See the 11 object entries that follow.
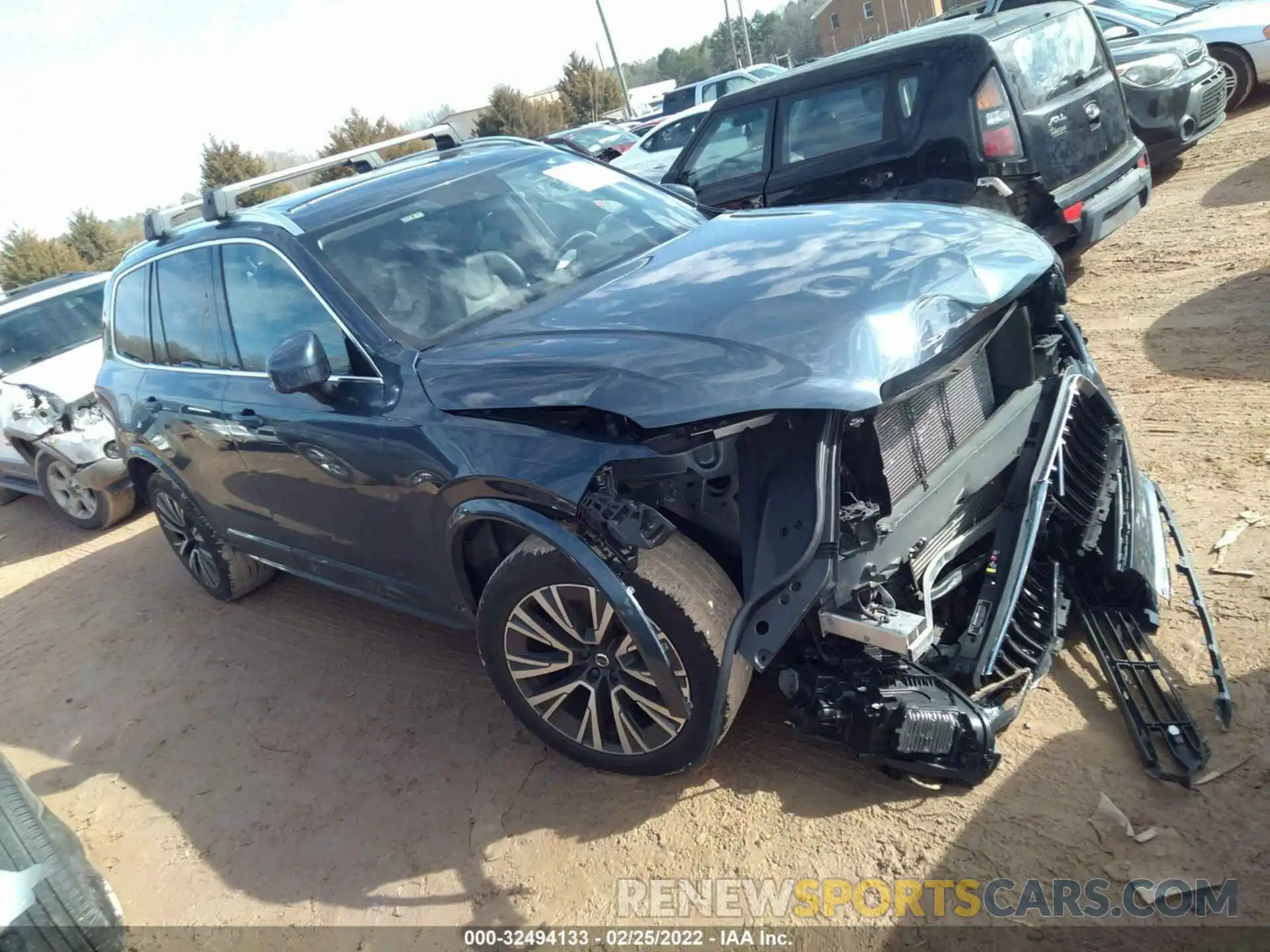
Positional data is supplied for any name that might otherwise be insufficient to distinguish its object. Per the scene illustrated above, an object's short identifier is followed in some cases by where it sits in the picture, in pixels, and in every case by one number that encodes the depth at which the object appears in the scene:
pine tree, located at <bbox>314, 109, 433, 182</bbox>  35.62
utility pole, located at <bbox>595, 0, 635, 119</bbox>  34.12
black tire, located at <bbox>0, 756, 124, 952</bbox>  2.67
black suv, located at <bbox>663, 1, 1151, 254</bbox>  5.74
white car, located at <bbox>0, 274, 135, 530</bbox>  7.06
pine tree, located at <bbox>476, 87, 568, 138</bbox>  35.78
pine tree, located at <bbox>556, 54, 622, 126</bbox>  38.62
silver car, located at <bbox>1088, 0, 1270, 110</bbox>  9.84
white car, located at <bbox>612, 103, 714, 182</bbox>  13.14
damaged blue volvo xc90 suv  2.64
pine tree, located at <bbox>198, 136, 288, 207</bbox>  34.25
